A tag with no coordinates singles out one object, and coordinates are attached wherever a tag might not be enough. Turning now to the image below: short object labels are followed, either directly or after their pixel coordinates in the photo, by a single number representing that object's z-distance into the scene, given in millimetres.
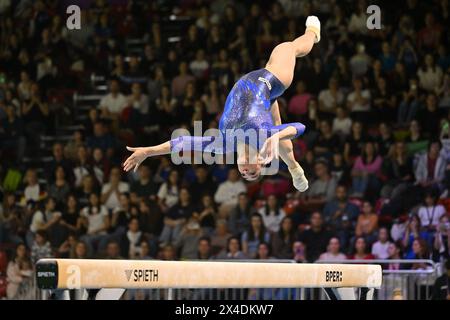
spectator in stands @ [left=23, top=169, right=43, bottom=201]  14891
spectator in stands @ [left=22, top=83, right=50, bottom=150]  15953
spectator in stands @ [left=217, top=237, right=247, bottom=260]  12914
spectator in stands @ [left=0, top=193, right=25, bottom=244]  14336
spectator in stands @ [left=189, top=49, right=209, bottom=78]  15961
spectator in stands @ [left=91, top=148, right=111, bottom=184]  14906
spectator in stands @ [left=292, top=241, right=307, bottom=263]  12695
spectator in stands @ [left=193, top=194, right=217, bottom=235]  13767
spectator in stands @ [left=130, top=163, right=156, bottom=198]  14422
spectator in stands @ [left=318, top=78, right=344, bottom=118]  14695
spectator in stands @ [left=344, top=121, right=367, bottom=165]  14039
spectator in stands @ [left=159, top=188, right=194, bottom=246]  13773
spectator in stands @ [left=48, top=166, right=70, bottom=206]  14711
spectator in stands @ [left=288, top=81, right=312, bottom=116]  14742
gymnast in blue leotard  8055
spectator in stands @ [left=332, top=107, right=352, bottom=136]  14383
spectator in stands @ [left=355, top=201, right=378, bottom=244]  12773
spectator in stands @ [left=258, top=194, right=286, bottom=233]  13445
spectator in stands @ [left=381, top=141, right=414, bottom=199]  13416
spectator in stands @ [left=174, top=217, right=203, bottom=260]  13391
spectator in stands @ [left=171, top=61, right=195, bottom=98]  15805
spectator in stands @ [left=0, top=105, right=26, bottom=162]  15719
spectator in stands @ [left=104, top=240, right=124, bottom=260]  13461
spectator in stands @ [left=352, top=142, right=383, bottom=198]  13602
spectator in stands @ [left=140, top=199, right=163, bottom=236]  13914
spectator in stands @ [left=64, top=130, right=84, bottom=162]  15234
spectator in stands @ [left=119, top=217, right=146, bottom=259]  13539
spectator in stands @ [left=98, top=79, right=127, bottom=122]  15750
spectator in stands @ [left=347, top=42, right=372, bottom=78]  15016
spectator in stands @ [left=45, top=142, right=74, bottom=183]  14969
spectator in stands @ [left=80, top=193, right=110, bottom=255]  13844
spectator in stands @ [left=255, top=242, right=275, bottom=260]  12852
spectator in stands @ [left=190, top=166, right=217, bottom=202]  14258
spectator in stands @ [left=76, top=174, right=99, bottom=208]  14727
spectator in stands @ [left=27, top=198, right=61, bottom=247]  13950
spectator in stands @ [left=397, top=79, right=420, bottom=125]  14305
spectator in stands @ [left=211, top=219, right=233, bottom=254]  13289
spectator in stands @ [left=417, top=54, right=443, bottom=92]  14523
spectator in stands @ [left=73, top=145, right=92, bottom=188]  14945
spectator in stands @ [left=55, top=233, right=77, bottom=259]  13648
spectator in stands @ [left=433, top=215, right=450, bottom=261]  12180
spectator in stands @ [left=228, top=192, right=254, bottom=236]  13625
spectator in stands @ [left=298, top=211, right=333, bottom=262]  12773
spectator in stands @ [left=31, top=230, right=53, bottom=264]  13578
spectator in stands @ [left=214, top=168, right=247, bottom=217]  14031
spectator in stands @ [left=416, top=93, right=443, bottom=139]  13836
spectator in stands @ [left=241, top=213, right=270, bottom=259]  13102
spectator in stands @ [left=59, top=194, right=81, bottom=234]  14211
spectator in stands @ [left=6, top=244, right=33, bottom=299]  12969
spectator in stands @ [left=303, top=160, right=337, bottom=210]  13680
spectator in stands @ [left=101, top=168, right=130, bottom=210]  14500
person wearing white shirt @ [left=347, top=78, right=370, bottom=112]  14547
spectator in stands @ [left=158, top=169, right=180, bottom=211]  14180
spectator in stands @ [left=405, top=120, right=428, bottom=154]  13719
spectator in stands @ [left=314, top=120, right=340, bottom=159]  14156
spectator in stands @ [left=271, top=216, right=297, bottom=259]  12953
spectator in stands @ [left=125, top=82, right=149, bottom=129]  15461
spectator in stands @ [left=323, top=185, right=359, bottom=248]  12938
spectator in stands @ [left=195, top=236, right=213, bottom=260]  13102
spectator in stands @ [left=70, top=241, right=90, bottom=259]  13422
